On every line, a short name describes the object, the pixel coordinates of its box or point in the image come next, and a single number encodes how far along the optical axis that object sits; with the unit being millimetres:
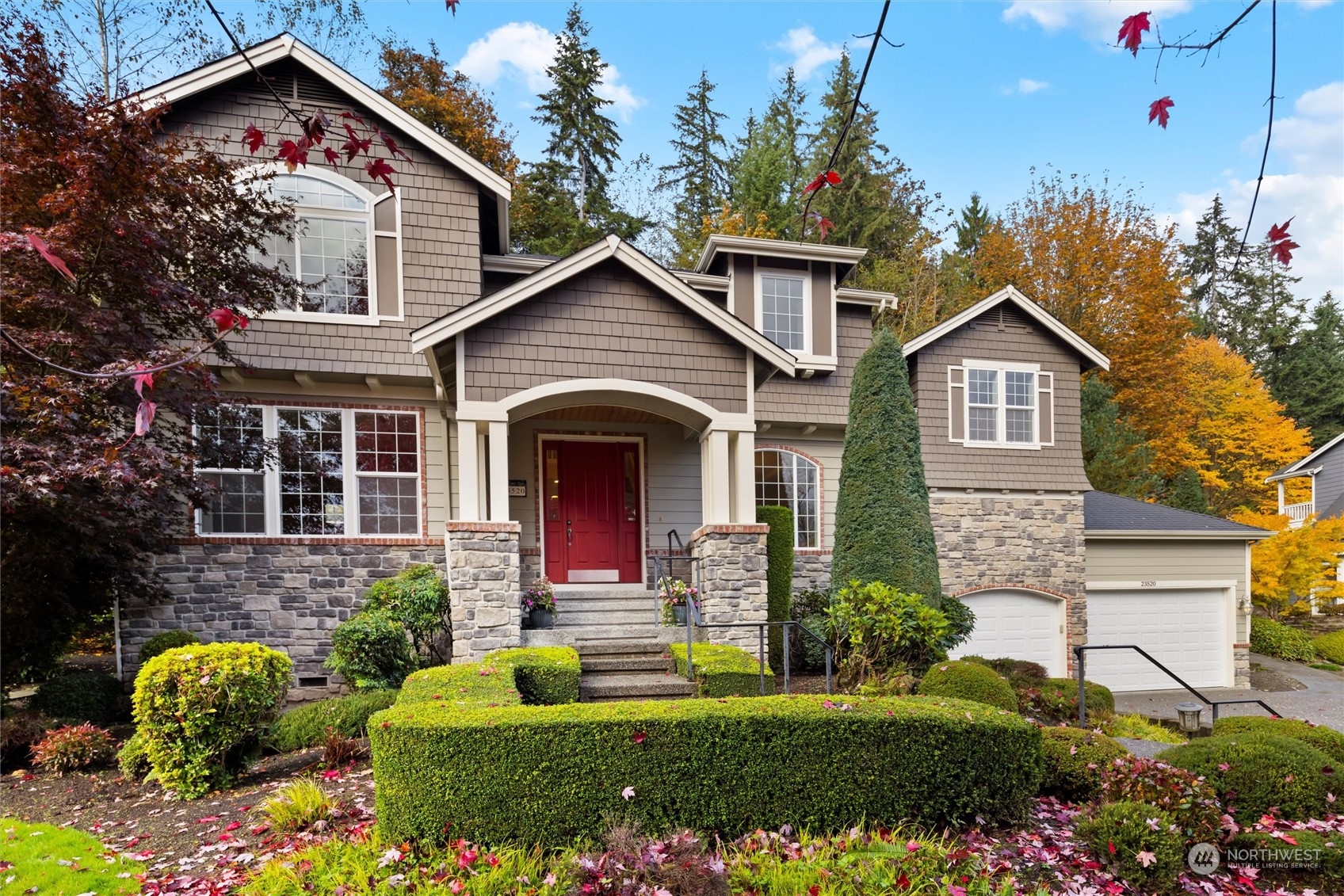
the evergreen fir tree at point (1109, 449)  16859
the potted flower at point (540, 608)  8406
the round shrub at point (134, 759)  5598
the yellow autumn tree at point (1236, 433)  23172
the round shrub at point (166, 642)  7859
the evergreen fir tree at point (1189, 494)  17797
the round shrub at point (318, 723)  6379
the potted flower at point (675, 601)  8781
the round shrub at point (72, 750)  5930
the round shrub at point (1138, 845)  3941
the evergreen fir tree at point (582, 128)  20812
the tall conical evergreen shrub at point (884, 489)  8742
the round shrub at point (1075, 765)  5086
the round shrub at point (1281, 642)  16125
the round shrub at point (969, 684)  6574
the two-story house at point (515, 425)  8172
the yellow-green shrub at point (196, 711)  5293
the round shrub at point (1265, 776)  4566
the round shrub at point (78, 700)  7044
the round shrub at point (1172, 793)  4207
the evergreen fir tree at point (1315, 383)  28156
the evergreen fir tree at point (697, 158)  23406
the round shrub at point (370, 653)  7523
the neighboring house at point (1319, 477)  22062
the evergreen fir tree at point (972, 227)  24969
